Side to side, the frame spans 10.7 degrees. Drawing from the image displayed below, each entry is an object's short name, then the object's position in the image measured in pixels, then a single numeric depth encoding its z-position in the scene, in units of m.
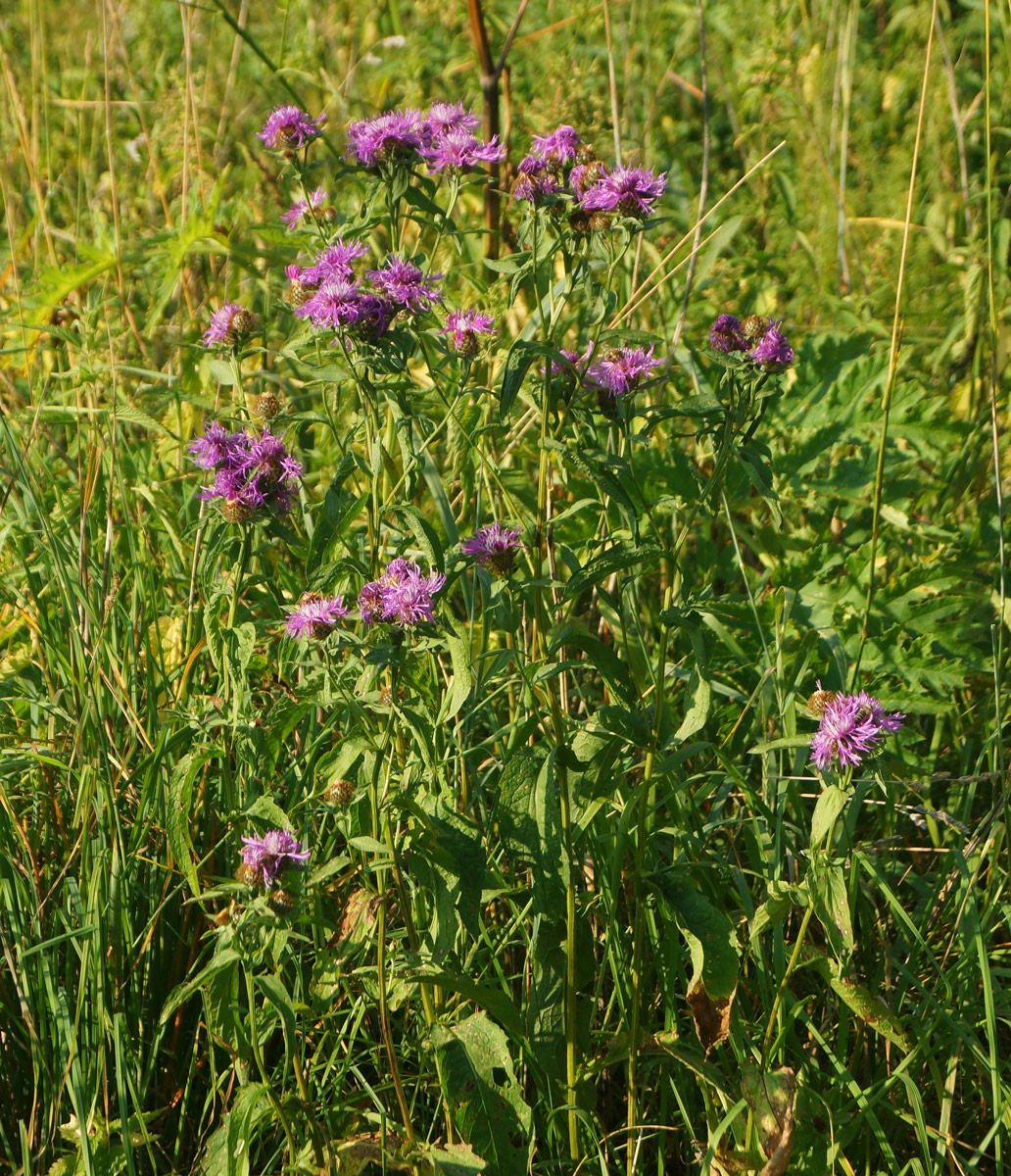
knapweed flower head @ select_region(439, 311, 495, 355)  2.67
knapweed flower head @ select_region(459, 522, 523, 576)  2.60
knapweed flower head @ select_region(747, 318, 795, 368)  2.60
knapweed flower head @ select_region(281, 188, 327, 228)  2.71
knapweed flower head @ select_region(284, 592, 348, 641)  2.57
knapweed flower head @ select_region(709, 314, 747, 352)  2.63
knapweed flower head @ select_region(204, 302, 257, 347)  2.70
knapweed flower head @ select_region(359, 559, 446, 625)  2.56
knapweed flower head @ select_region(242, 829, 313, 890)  2.56
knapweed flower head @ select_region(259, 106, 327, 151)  2.72
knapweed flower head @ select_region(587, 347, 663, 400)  2.64
